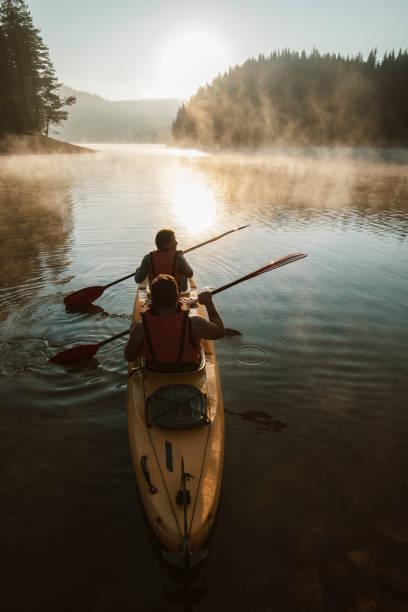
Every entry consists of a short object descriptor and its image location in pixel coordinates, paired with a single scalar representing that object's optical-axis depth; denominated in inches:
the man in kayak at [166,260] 260.5
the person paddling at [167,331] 146.2
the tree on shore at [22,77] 1967.3
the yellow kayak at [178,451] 116.3
